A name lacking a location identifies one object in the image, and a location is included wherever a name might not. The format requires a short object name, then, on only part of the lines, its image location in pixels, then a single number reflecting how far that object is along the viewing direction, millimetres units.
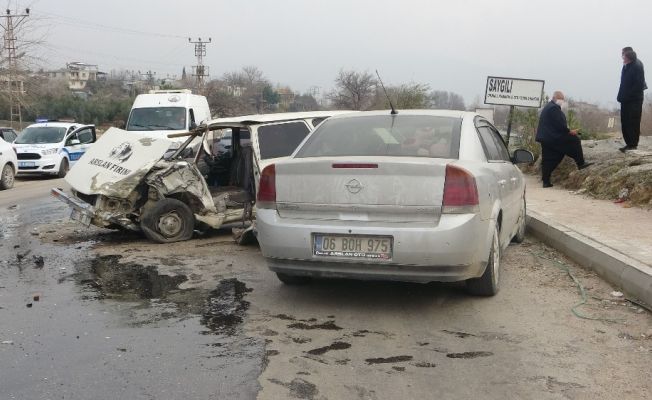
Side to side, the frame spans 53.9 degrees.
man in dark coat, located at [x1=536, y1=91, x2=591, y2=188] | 11773
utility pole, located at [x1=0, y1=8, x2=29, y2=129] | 32981
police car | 19734
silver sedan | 4871
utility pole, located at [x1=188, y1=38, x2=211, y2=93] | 82438
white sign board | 13846
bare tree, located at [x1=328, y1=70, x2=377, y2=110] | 46656
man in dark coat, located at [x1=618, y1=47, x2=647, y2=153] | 11422
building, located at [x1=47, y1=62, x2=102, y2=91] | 127688
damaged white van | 8023
